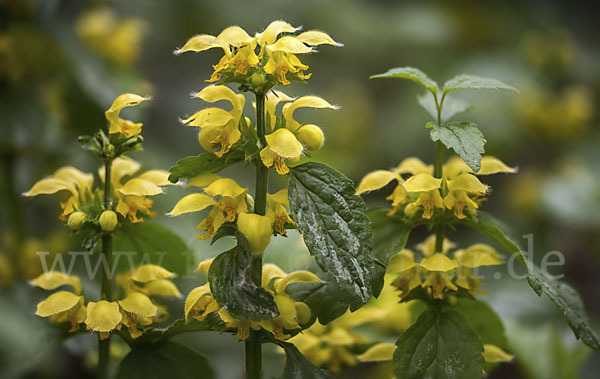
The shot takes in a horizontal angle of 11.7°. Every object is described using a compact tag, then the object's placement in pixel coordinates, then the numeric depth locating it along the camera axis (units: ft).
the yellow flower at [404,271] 2.81
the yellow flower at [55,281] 2.85
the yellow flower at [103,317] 2.76
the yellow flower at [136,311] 2.81
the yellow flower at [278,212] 2.75
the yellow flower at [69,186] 2.82
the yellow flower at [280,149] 2.71
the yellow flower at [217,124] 2.74
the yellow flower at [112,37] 3.70
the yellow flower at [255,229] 2.72
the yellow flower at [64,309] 2.79
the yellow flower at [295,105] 2.77
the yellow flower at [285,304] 2.77
